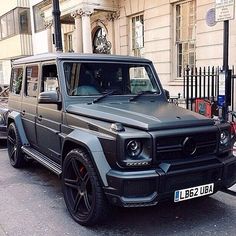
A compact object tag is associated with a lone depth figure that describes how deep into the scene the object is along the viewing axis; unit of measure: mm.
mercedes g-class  3311
